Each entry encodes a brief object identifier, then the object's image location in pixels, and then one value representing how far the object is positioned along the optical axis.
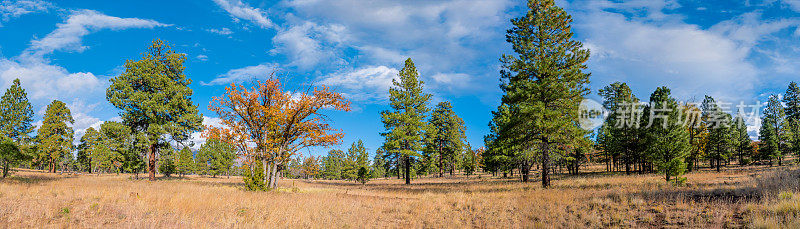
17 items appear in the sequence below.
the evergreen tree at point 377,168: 89.79
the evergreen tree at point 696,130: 37.83
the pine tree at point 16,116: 38.00
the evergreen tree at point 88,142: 58.31
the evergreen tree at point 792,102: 60.84
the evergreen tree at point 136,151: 25.56
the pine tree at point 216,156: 64.88
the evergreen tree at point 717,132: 39.12
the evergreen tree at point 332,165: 83.06
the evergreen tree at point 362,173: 41.41
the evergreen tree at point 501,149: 20.73
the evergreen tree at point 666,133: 27.66
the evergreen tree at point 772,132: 44.06
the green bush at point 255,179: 17.86
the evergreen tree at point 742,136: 47.91
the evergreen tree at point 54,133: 45.59
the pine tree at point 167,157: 27.45
